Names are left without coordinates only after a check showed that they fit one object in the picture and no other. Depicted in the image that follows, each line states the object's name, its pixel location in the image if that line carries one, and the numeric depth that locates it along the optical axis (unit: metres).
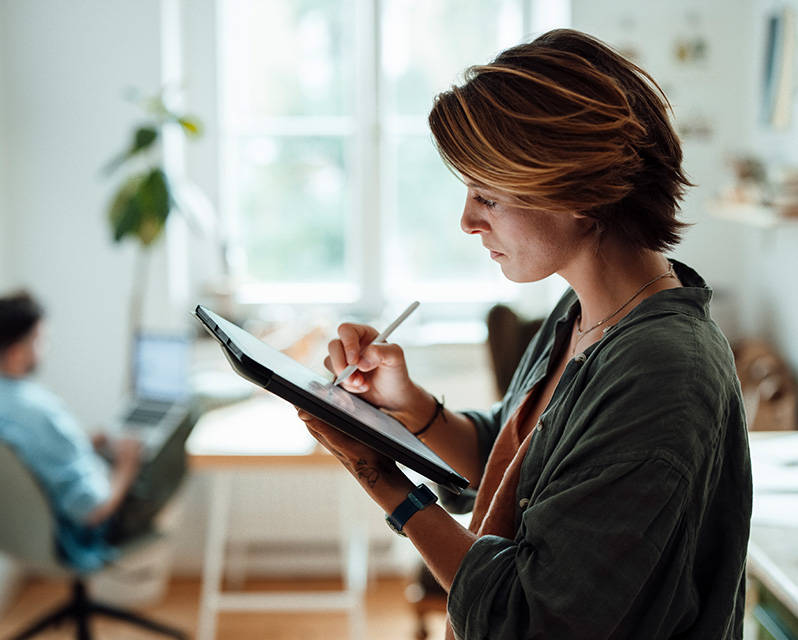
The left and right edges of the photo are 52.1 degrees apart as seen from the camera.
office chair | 2.08
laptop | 2.56
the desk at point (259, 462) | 2.21
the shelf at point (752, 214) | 2.28
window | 3.26
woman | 0.74
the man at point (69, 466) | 2.26
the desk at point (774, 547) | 1.32
